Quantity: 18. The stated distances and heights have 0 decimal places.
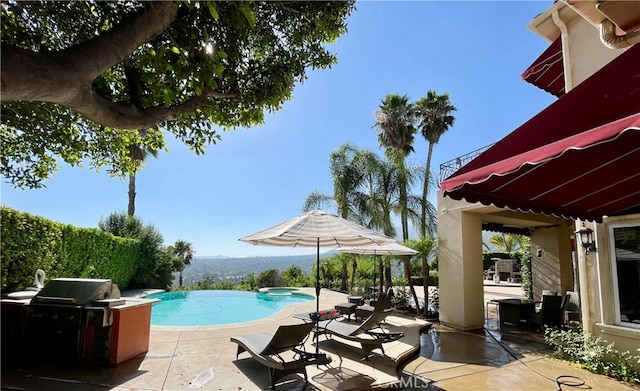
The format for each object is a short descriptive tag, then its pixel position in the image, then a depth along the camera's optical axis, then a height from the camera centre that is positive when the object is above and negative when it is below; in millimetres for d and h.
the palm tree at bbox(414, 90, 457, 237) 29500 +11915
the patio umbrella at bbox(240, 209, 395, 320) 7387 +308
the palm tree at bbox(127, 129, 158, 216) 30822 +4656
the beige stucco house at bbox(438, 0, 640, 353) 3387 +969
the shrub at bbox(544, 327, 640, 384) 7309 -2556
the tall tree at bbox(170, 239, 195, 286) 37156 -637
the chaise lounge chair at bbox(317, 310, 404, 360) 7940 -2299
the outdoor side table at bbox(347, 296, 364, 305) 14836 -2430
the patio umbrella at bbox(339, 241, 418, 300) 12539 -140
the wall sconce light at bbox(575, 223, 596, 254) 8211 +272
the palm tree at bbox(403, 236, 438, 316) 14461 -205
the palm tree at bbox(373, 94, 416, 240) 29375 +11151
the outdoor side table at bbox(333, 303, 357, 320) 12891 -2473
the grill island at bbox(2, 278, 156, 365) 7359 -1897
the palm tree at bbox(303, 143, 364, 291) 22656 +4624
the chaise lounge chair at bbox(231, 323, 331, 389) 6332 -2260
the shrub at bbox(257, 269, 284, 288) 26531 -2765
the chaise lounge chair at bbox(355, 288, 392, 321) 10961 -2362
